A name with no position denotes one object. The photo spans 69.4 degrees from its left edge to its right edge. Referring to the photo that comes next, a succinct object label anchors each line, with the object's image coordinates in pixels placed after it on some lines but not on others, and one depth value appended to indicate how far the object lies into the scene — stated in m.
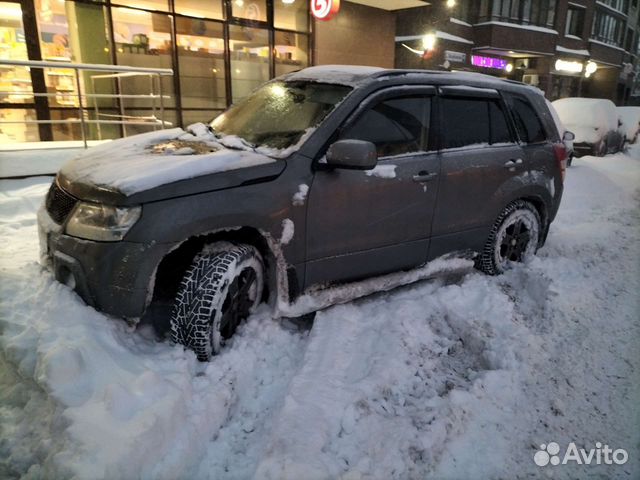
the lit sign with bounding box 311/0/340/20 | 12.82
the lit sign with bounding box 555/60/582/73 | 29.27
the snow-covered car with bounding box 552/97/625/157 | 13.15
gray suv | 2.64
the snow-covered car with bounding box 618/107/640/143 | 15.52
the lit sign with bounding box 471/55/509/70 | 23.99
